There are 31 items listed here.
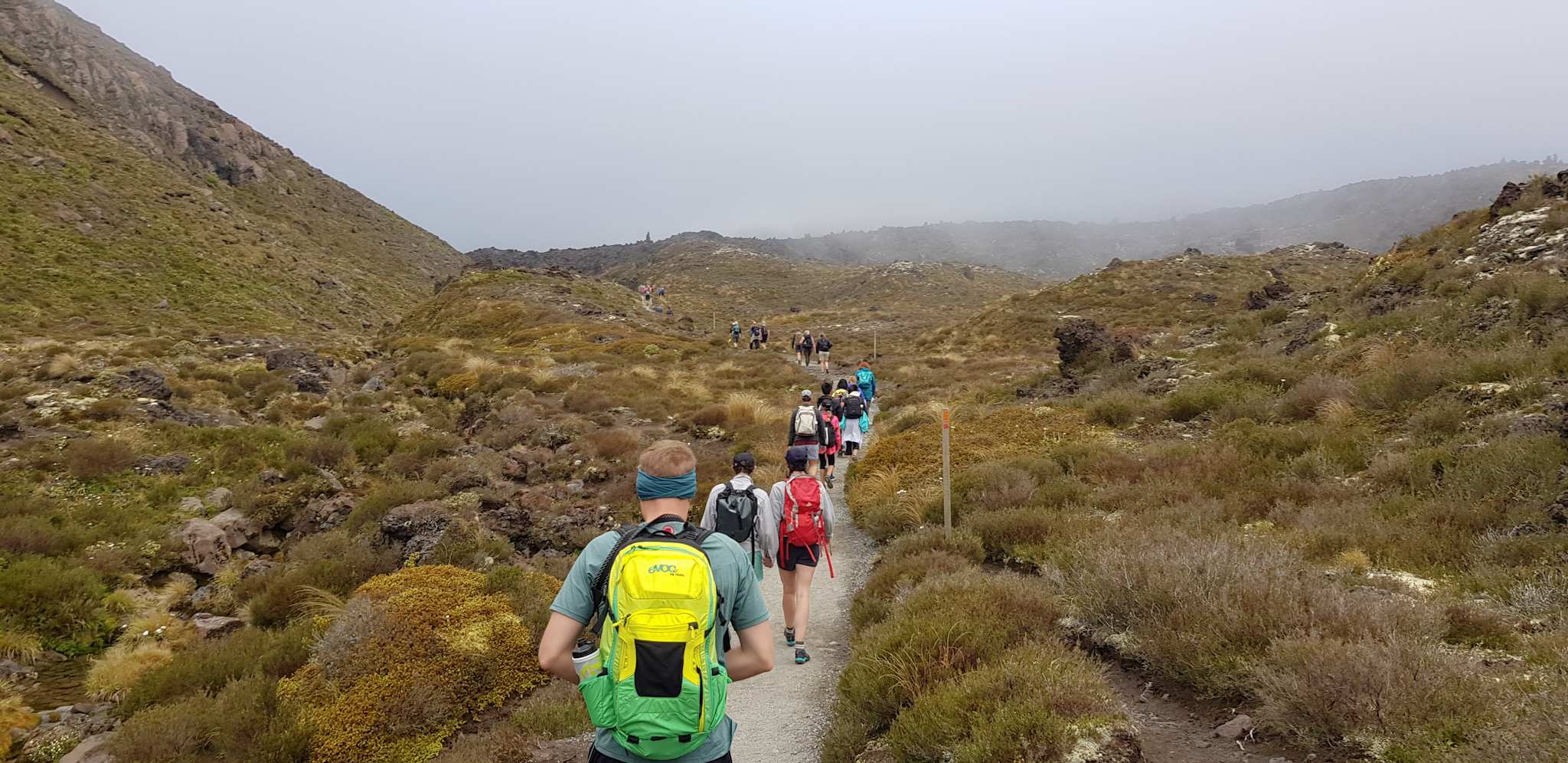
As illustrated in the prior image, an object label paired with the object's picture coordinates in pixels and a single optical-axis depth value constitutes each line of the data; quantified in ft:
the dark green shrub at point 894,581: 20.74
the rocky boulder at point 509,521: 31.33
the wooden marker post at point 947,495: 25.89
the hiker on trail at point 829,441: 40.09
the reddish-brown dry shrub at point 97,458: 35.65
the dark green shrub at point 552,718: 15.94
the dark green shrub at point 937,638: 14.87
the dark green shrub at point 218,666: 18.25
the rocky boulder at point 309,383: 64.08
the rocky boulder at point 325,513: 33.68
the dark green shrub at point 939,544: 24.08
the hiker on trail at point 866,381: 54.03
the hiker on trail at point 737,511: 18.47
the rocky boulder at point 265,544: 32.45
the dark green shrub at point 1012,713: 11.35
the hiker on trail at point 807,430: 30.98
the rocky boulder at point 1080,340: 68.23
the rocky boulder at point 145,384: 50.85
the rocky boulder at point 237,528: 31.83
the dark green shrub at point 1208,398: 41.81
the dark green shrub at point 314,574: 24.04
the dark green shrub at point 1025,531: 23.63
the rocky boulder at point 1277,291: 96.22
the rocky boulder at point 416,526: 28.07
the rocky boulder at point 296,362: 72.54
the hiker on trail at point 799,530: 19.80
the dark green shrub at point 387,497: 31.94
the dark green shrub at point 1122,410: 44.68
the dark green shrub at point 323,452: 42.52
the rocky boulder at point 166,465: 37.73
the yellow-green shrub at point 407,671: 16.15
